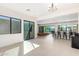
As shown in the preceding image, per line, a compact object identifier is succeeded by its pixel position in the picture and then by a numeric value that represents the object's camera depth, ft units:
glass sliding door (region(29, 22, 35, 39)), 19.10
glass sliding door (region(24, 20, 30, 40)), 17.22
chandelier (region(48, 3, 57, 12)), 9.50
